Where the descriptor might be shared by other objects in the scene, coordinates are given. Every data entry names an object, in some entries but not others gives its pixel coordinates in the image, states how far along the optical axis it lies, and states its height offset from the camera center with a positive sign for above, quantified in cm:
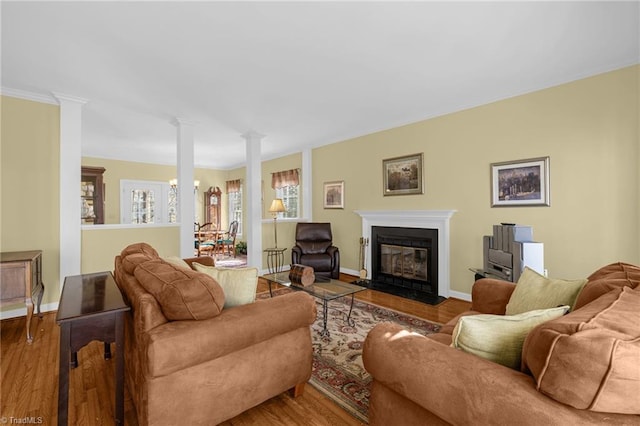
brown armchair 464 -61
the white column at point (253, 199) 505 +27
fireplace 397 -59
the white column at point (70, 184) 344 +37
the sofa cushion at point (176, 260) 214 -35
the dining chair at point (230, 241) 759 -70
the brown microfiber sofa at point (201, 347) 131 -67
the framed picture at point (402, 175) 425 +60
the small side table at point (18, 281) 258 -60
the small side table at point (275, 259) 546 -89
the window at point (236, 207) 837 +21
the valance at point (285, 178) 635 +81
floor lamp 536 +13
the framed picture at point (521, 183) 316 +35
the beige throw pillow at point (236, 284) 171 -42
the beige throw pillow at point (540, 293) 157 -45
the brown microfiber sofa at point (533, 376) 75 -53
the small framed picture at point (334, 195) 544 +37
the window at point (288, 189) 642 +60
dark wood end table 136 -55
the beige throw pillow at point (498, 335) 109 -47
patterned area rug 188 -116
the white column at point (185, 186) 427 +43
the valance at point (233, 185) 818 +83
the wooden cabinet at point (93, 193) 575 +45
